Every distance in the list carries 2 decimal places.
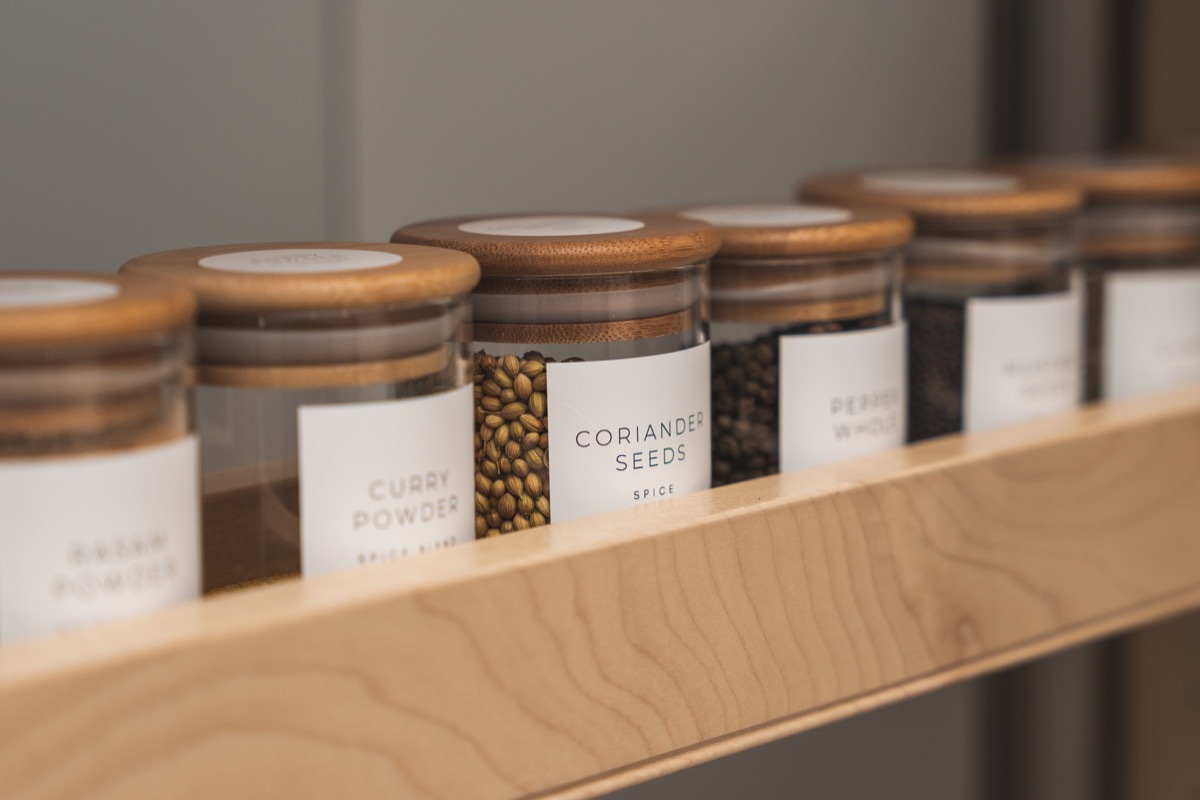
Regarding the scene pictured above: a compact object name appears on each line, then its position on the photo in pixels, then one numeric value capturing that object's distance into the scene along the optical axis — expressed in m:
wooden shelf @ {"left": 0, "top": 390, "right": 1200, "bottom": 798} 0.54
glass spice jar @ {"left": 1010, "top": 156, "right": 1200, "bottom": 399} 0.72
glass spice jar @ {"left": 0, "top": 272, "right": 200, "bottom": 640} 0.53
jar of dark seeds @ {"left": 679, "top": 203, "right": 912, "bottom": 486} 0.63
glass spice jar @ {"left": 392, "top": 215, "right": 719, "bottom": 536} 0.59
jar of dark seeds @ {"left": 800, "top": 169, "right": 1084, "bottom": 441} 0.68
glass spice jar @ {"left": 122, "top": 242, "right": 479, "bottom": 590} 0.56
